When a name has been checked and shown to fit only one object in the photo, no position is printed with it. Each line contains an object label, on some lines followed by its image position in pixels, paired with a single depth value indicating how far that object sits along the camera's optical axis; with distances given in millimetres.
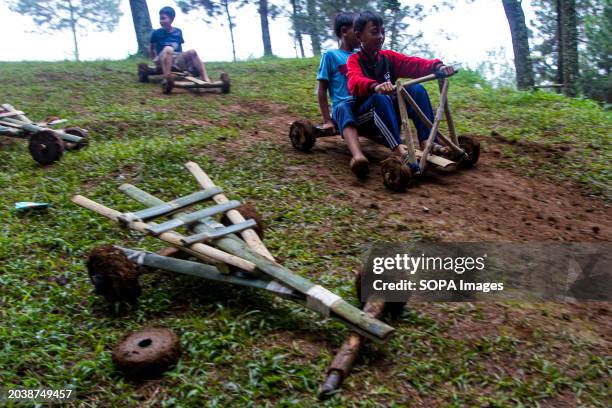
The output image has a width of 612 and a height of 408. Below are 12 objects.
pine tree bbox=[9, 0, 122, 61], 34312
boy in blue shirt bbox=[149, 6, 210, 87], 9797
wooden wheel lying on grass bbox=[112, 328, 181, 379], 2836
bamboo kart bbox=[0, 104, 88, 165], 5891
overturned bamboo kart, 2822
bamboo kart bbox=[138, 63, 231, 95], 9477
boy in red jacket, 5309
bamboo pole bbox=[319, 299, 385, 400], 2684
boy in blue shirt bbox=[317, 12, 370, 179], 5723
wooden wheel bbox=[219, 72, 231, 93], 9758
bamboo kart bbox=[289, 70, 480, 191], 5000
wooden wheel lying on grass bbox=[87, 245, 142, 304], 3381
